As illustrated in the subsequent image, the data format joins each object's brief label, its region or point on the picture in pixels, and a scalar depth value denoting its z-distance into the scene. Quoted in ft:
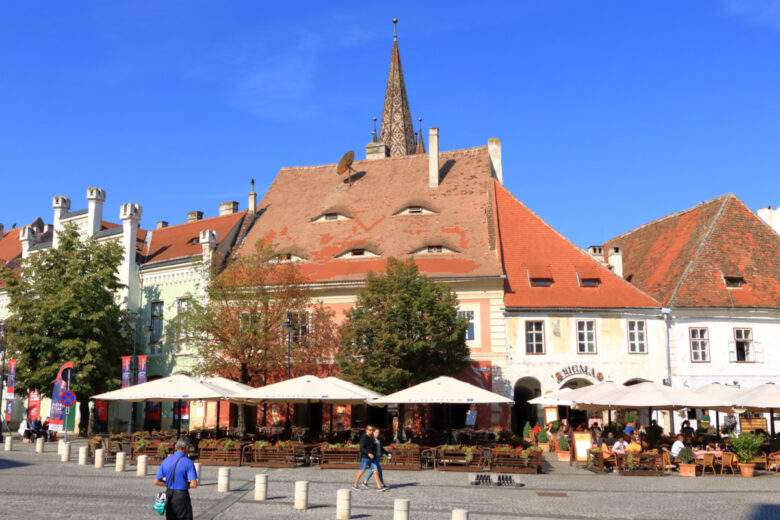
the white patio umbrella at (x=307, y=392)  80.59
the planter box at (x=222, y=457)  80.84
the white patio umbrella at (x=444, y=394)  78.02
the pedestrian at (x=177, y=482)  37.55
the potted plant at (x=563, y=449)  90.89
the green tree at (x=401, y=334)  98.73
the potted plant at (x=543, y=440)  103.19
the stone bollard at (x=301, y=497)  52.39
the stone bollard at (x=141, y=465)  71.77
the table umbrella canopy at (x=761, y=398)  76.93
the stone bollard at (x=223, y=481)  61.16
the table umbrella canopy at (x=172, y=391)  82.74
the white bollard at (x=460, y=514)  38.09
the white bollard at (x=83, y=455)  82.64
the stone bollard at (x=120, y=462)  75.25
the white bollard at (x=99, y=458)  78.57
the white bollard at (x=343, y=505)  48.55
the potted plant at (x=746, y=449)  74.13
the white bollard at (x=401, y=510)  42.45
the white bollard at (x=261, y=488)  56.54
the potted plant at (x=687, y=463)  73.92
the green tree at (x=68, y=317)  120.16
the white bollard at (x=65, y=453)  86.07
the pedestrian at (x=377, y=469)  63.05
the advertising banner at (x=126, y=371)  116.26
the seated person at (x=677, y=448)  75.36
